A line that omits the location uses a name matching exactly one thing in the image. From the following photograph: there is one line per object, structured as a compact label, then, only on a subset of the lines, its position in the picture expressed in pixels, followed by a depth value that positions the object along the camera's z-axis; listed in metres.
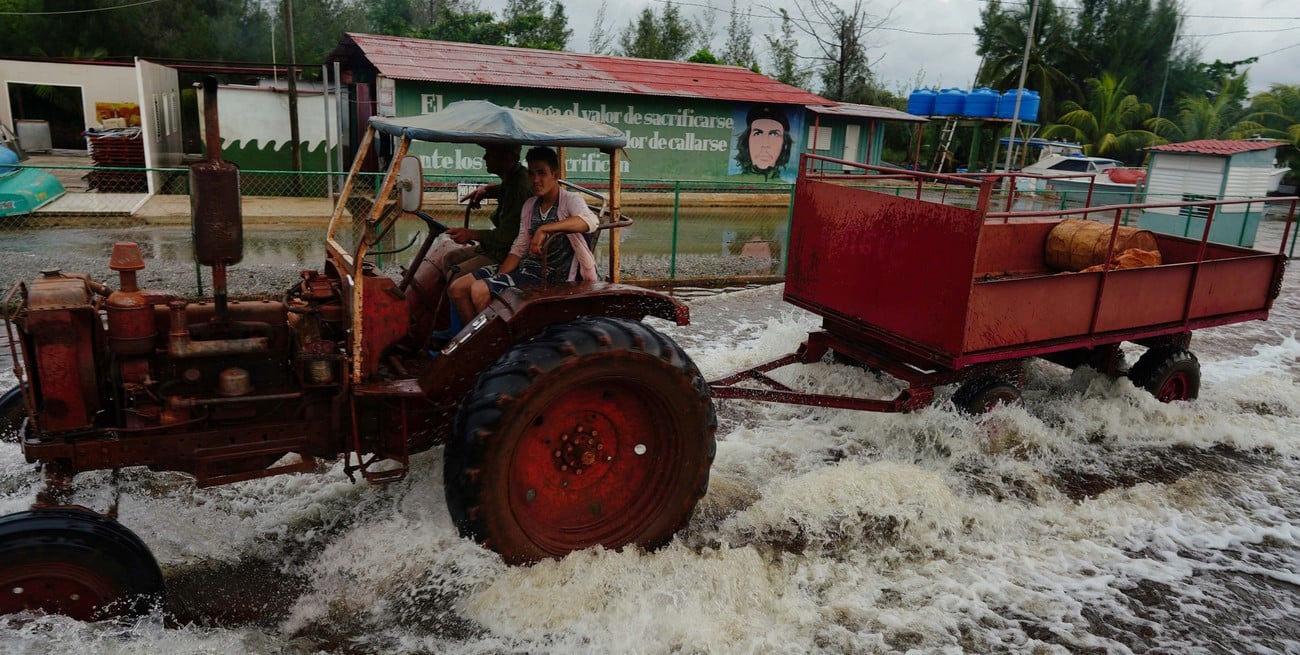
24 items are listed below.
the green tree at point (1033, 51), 37.41
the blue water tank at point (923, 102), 25.14
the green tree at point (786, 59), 36.97
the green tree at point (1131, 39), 41.94
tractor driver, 5.00
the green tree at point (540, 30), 32.56
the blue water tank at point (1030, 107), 24.16
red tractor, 3.37
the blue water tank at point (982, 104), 24.53
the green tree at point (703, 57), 30.78
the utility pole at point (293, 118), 17.34
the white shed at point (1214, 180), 15.49
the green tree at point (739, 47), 39.31
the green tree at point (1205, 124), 33.03
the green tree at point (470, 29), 31.47
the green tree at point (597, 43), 41.53
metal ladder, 25.72
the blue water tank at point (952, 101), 24.74
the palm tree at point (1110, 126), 33.03
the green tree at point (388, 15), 41.56
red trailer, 5.45
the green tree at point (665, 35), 38.47
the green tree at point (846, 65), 32.75
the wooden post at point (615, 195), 4.62
